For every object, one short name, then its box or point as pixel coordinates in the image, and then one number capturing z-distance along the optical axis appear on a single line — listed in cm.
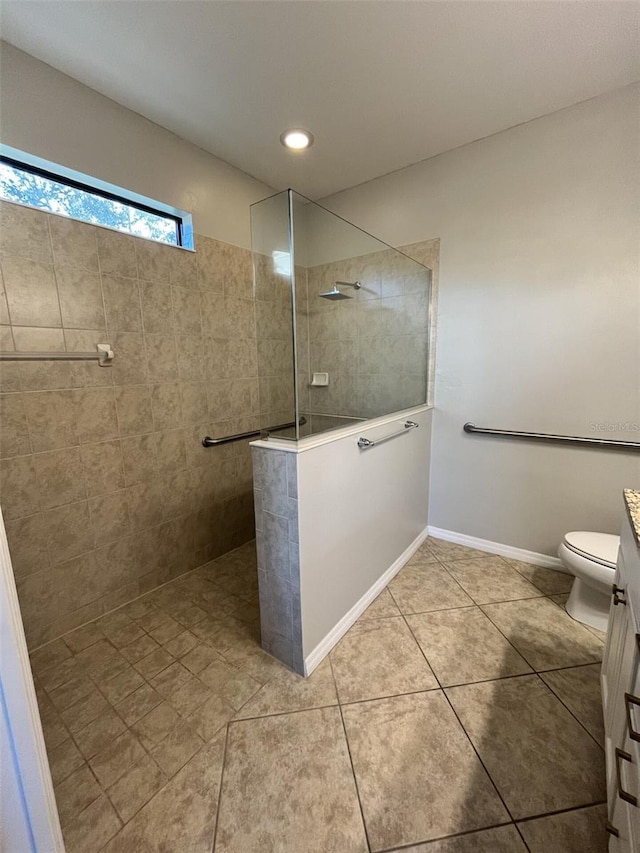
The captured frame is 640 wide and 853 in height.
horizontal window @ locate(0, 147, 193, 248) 148
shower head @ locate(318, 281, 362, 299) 231
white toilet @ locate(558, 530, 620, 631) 158
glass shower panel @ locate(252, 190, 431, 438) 189
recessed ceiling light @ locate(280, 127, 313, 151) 194
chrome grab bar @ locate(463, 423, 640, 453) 184
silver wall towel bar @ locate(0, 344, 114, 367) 145
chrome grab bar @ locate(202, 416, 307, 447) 227
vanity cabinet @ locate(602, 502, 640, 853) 71
